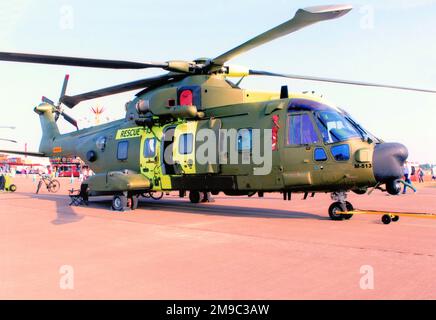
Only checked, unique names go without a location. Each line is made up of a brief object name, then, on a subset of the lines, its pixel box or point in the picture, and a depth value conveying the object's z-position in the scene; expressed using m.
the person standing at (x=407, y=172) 16.48
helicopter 8.15
